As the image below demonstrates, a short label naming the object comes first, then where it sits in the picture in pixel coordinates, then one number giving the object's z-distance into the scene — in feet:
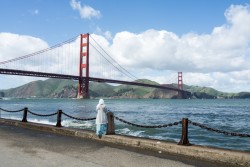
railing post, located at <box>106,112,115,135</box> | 38.75
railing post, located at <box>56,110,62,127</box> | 47.86
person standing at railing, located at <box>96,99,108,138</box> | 37.37
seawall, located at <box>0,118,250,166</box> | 26.34
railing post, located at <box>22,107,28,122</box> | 55.98
